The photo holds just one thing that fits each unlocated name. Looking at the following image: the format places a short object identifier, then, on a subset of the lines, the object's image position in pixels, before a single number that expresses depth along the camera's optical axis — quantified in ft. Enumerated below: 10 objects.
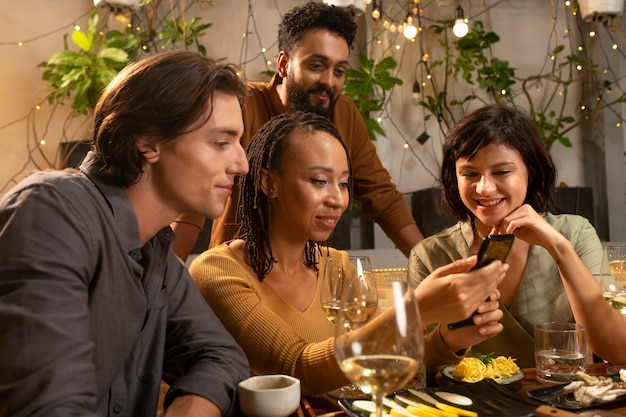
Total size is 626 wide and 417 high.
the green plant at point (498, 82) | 17.95
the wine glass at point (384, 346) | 3.25
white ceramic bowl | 4.22
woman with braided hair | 5.18
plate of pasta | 4.95
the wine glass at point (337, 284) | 4.64
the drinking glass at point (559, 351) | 5.12
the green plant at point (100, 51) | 15.44
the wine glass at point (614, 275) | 5.28
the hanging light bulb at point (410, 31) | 16.06
